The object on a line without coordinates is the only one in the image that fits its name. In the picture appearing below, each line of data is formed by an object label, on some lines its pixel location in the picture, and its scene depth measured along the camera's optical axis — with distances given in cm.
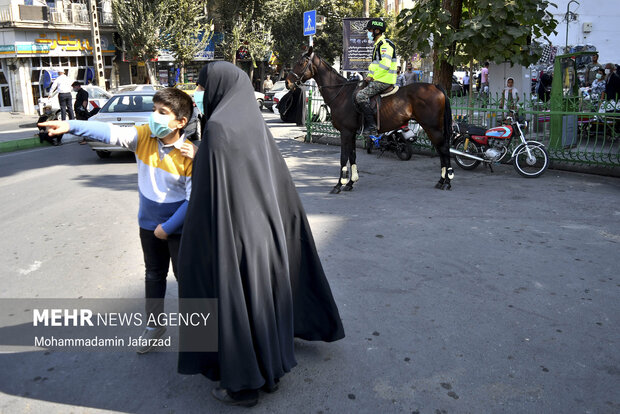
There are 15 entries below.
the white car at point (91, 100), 1883
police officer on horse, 885
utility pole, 2480
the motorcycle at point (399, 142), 1199
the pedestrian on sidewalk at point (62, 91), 1870
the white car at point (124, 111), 1209
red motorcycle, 1006
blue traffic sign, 1697
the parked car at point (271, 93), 2720
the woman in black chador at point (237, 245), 289
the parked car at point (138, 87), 2055
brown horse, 923
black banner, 1609
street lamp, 1927
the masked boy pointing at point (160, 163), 329
